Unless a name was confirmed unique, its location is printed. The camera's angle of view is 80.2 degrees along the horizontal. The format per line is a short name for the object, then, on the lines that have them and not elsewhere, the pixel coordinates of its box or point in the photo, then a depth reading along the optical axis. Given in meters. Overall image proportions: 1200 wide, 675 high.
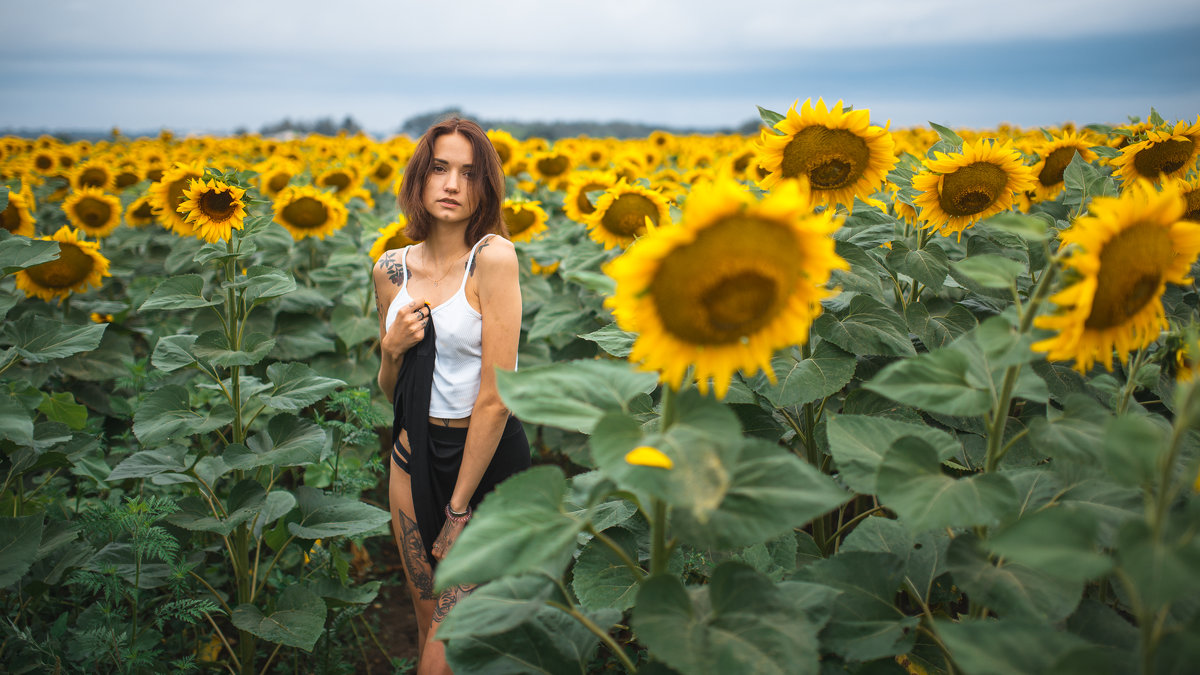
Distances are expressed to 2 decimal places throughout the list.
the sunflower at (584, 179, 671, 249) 3.91
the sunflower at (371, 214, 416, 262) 3.99
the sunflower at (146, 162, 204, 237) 3.56
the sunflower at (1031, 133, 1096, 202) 3.29
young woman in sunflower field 2.64
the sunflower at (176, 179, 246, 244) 2.74
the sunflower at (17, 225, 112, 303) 3.92
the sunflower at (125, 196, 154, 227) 5.77
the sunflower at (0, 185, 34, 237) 4.16
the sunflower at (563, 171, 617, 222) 4.86
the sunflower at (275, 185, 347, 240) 4.83
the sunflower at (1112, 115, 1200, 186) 2.73
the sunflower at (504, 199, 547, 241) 4.71
